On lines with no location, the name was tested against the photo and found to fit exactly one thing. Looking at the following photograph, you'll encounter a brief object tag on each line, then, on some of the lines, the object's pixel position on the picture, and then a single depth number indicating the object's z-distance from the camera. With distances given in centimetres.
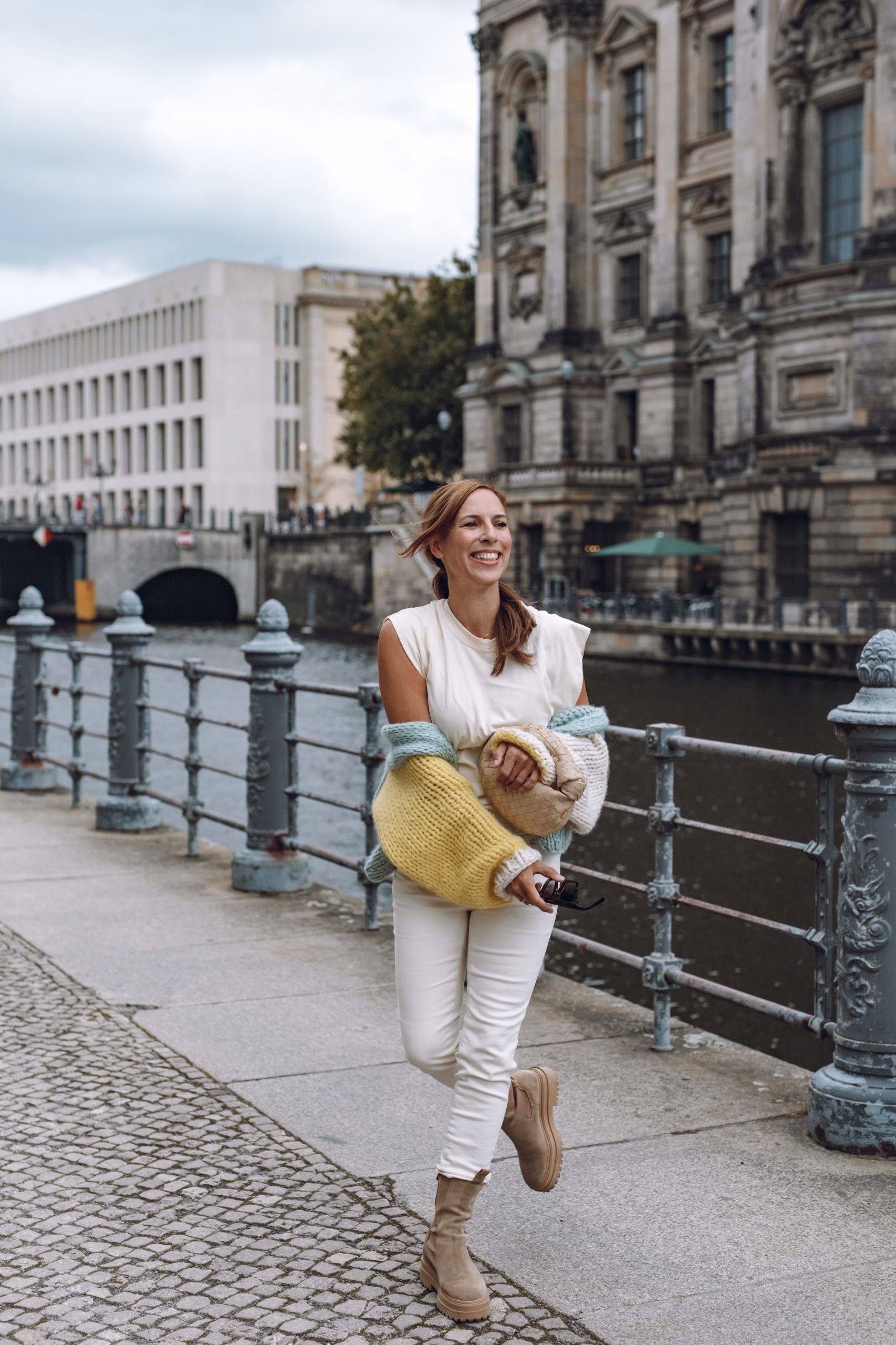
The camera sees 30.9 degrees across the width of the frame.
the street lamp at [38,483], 10106
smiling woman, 362
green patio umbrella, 4566
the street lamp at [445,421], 5794
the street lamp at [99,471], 8412
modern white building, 9894
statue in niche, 5741
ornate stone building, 4069
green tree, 6456
